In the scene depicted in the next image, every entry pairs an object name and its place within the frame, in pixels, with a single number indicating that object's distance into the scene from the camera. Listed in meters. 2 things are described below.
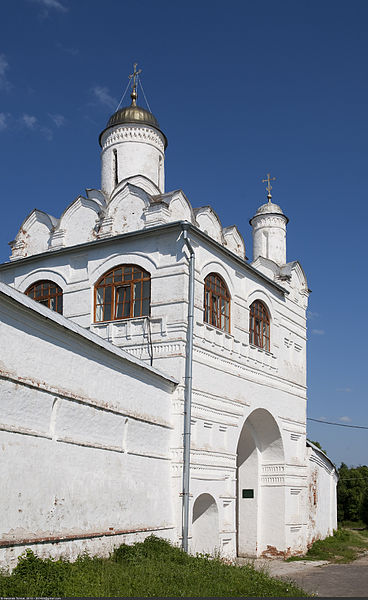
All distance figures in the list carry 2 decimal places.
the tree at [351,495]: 35.72
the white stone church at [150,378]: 9.25
